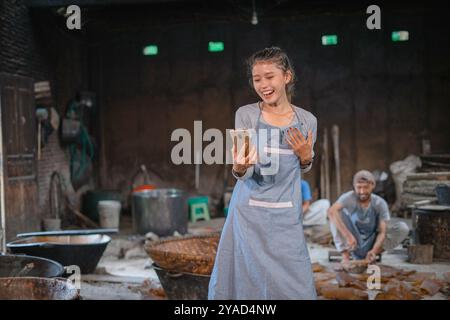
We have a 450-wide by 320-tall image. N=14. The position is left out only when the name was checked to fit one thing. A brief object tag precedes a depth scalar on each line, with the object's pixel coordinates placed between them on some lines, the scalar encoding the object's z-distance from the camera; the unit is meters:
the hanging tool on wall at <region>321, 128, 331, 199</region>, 10.40
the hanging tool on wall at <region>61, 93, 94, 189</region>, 9.81
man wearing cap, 5.90
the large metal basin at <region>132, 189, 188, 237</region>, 8.38
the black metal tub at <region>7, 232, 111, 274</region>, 5.44
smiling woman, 2.66
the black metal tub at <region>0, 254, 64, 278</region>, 3.80
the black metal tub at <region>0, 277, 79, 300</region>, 3.08
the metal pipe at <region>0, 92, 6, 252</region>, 6.82
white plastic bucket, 9.45
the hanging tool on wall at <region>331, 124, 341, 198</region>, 10.41
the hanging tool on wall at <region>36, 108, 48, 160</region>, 8.46
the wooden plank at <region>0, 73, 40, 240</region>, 7.30
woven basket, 4.45
